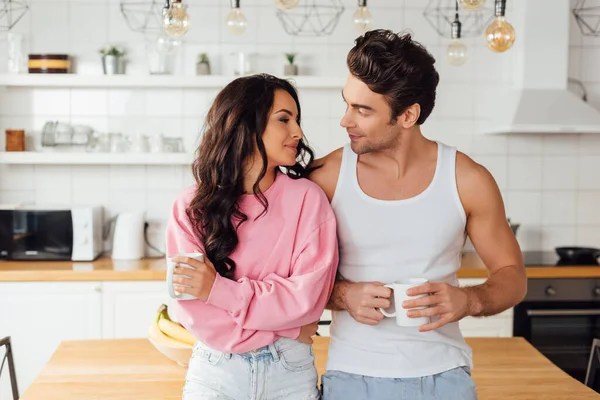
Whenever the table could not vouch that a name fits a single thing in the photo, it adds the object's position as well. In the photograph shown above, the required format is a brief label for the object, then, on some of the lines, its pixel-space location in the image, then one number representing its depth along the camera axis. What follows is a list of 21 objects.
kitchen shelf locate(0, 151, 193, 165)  3.94
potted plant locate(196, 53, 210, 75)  4.03
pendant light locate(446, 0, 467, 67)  3.17
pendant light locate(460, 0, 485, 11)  2.34
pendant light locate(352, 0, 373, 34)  2.80
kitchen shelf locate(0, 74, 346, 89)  3.95
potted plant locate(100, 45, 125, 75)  4.01
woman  1.67
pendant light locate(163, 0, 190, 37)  2.36
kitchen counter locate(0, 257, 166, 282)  3.60
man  1.75
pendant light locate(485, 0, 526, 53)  2.51
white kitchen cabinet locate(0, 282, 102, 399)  3.63
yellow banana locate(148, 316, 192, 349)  2.05
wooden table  1.93
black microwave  3.87
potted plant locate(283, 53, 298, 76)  4.05
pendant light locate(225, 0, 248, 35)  2.62
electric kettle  3.94
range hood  3.96
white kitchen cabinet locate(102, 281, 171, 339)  3.64
